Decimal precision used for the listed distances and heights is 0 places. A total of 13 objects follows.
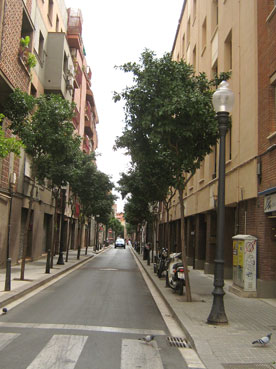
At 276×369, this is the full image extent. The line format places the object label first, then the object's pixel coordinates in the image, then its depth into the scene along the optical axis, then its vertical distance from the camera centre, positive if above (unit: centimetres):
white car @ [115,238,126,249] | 7125 -227
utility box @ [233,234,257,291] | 1116 -74
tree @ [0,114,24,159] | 852 +179
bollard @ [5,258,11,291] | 1034 -135
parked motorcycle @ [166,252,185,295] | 1127 -123
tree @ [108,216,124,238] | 10999 +144
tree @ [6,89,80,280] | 1318 +347
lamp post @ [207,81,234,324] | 754 +61
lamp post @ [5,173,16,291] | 1750 +157
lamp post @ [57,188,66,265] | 2113 -158
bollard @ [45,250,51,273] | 1600 -151
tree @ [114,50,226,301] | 986 +304
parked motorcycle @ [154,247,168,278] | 1586 -119
